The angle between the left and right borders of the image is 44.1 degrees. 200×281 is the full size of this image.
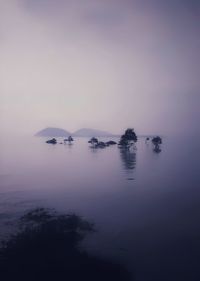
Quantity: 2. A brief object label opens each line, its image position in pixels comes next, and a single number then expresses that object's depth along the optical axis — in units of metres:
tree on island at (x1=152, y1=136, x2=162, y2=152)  173.88
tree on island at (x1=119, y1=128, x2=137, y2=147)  142.21
